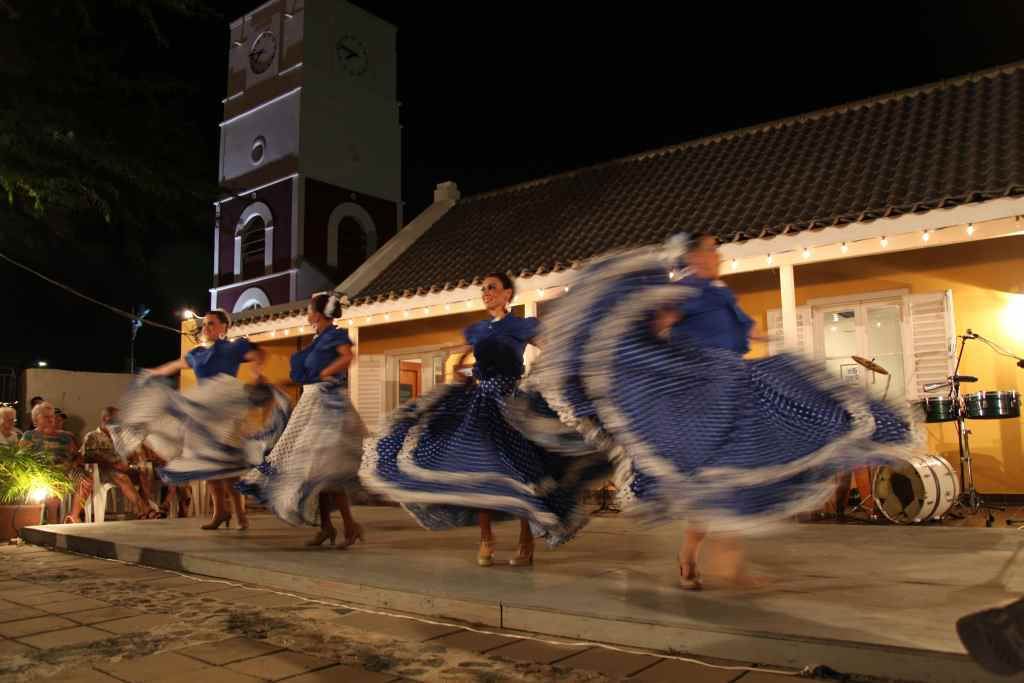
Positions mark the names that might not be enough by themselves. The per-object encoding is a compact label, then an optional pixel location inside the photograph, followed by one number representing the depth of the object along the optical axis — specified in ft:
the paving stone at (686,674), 8.29
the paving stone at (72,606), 12.31
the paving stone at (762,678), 8.17
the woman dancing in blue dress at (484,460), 13.41
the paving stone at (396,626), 10.52
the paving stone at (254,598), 12.63
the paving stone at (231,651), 9.40
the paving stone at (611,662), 8.69
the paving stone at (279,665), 8.77
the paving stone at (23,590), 13.80
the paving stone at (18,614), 11.86
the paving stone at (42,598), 13.10
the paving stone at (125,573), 15.65
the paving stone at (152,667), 8.75
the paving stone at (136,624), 10.96
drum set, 20.65
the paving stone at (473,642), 9.80
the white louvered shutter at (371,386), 41.03
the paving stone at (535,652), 9.26
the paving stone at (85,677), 8.68
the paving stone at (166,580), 14.66
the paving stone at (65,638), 10.24
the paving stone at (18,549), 20.05
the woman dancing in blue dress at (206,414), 19.08
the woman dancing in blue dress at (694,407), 9.99
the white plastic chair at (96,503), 26.86
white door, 28.48
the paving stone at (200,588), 13.80
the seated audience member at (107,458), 27.30
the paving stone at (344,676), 8.52
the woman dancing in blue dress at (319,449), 16.70
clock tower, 74.90
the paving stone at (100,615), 11.60
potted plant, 22.72
